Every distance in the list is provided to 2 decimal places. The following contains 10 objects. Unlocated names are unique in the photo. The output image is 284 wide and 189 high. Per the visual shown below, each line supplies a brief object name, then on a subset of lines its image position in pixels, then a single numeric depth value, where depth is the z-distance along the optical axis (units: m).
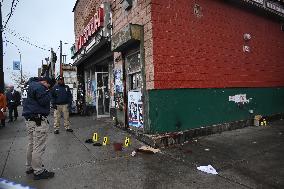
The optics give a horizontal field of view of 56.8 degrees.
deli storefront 10.10
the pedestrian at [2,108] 12.20
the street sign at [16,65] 34.23
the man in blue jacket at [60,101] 9.76
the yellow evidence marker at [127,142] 7.19
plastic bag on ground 5.03
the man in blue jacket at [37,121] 4.91
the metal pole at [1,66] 16.10
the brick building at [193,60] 7.32
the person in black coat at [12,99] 14.91
